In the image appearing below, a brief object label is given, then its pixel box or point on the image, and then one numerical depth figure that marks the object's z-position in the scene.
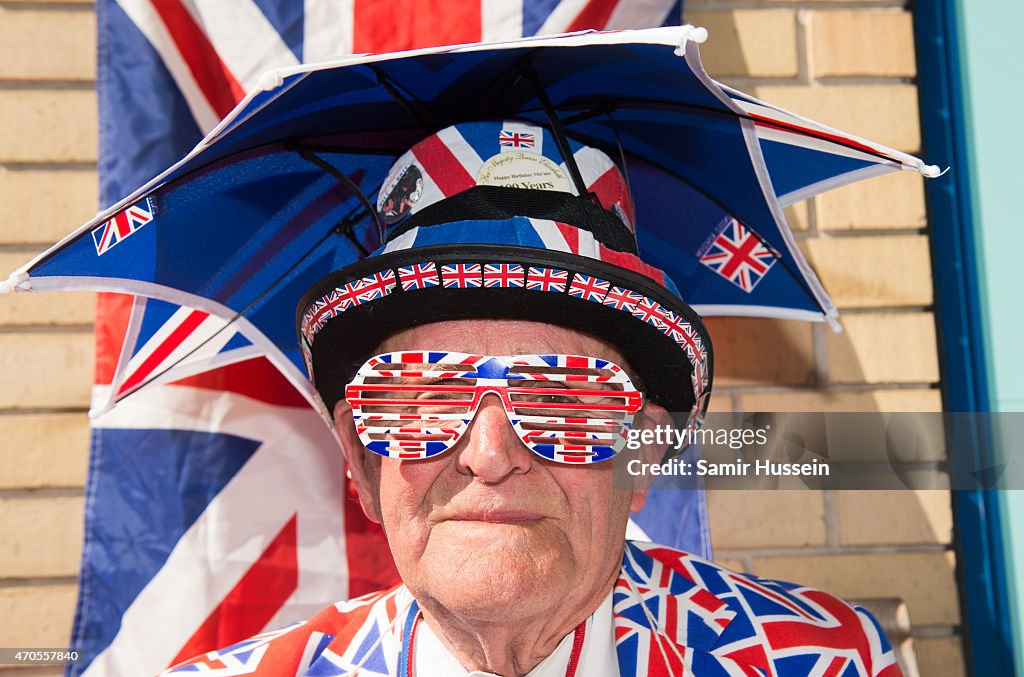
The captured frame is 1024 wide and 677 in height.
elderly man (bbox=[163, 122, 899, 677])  1.35
